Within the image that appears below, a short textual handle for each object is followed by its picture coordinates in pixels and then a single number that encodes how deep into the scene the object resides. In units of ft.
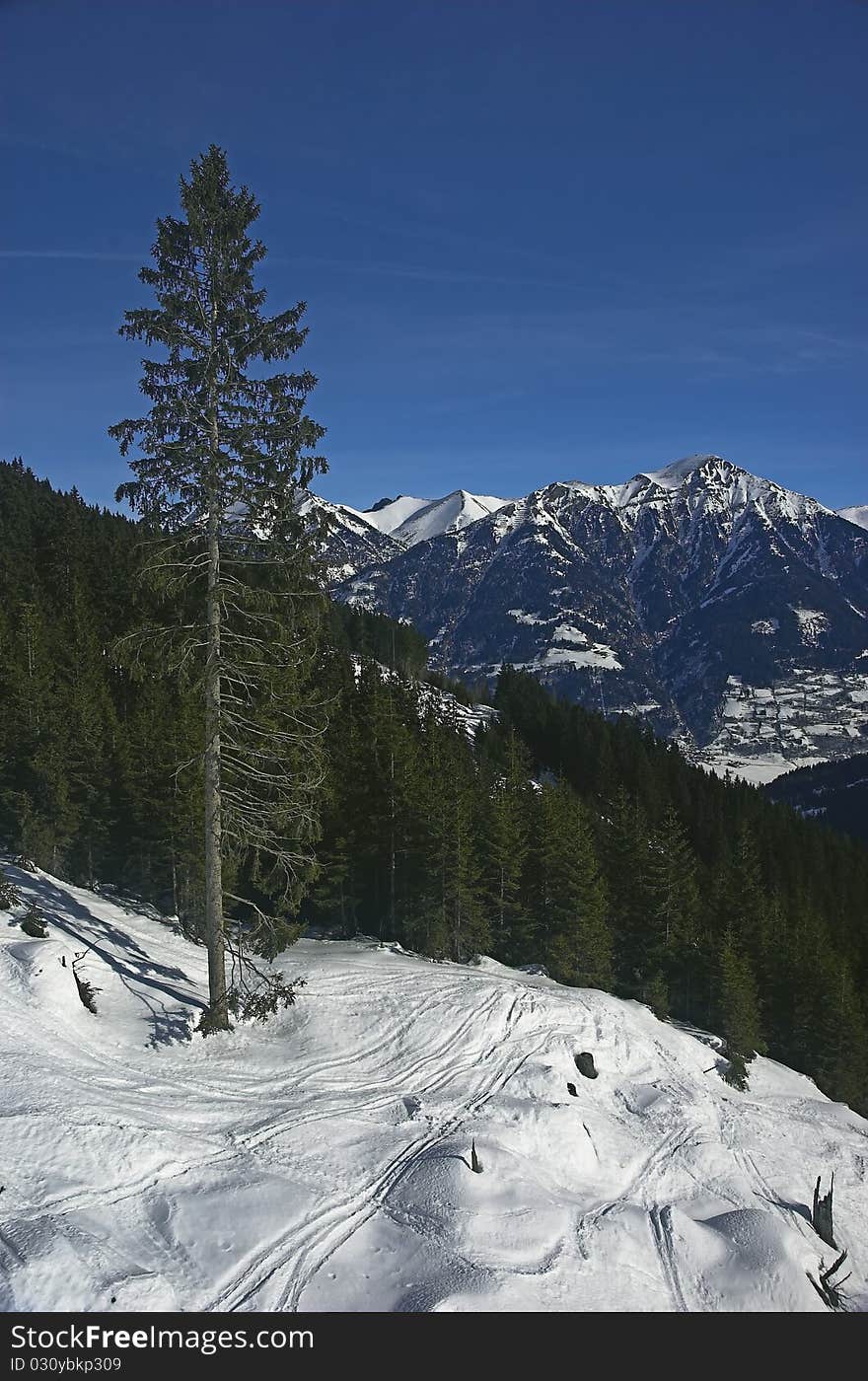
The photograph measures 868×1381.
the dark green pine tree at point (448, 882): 107.45
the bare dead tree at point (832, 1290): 42.45
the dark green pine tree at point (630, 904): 138.31
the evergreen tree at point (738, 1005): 113.39
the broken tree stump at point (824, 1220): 55.11
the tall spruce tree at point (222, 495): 48.75
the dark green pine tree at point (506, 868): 122.42
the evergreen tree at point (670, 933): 135.54
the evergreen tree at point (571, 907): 119.96
